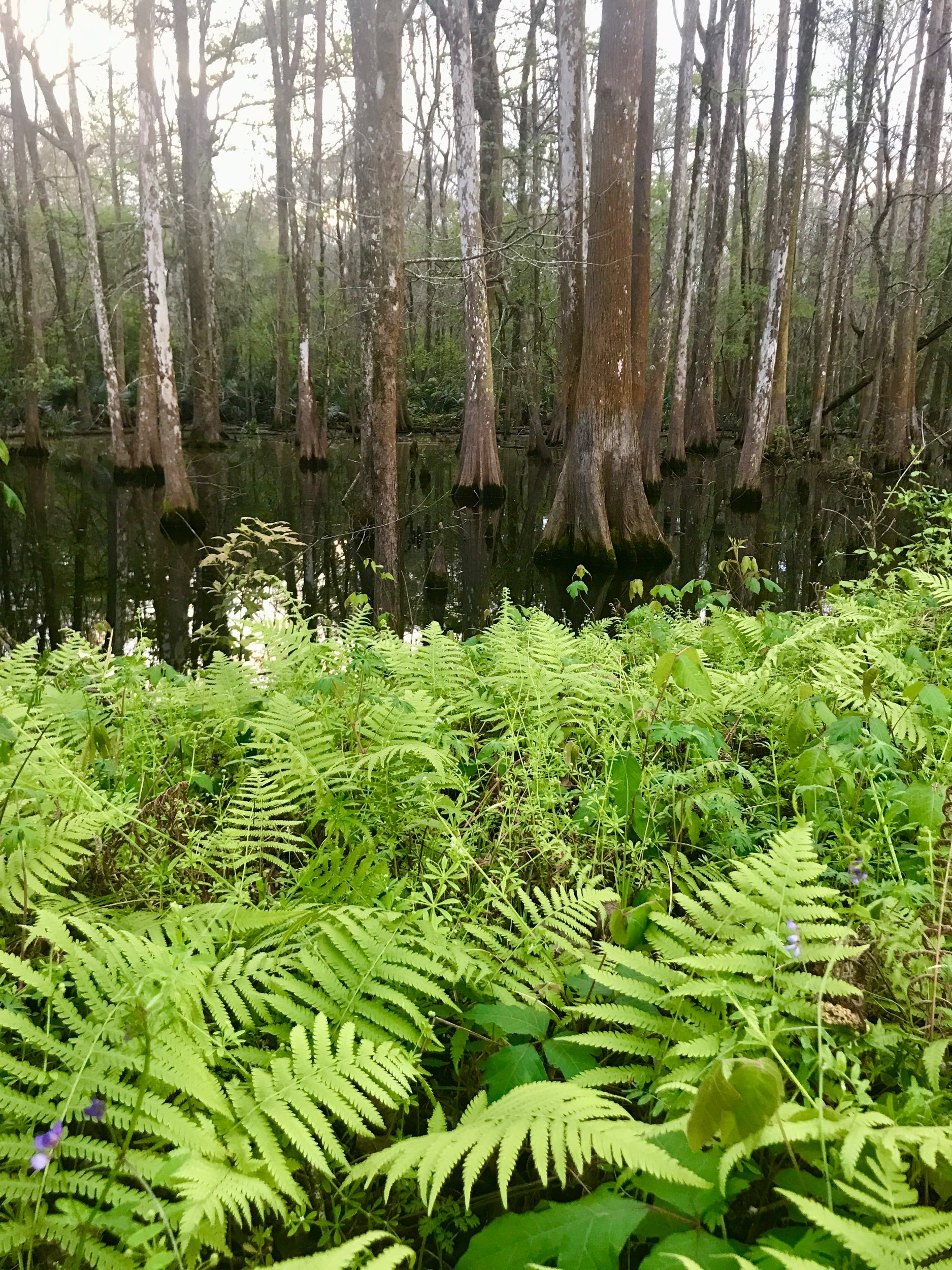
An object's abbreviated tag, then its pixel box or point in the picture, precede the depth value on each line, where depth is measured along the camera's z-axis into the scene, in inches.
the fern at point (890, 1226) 30.8
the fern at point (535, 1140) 35.5
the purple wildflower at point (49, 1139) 31.7
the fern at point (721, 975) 44.0
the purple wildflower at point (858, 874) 50.8
